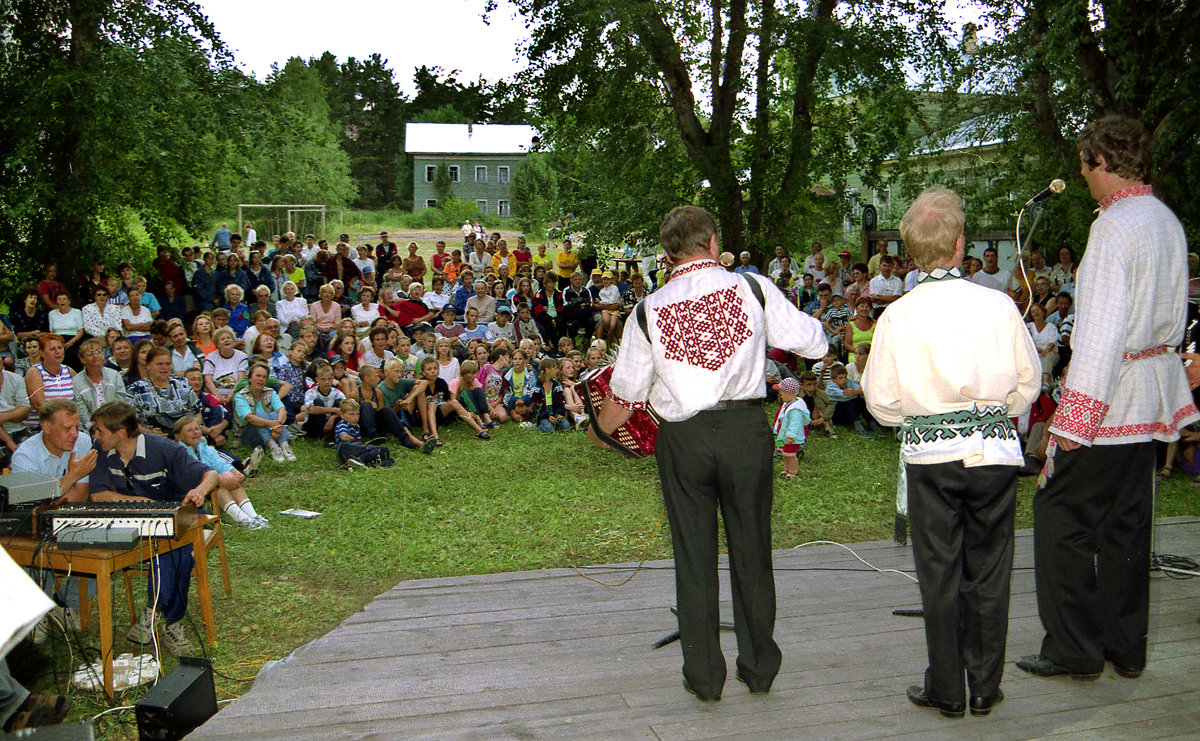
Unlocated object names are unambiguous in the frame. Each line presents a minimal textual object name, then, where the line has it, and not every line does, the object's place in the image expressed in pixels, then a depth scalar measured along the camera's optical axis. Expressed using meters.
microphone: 3.13
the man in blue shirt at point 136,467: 4.77
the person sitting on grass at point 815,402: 9.91
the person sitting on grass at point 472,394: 10.23
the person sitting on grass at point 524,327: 12.52
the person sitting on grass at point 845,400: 10.22
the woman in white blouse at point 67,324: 9.88
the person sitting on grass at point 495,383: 10.51
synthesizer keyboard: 4.00
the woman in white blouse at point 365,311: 12.12
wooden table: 3.92
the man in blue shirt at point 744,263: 13.53
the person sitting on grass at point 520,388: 10.55
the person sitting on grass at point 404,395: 9.80
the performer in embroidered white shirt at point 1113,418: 3.02
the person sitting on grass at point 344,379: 9.56
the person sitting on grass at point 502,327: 12.39
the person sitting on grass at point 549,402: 10.34
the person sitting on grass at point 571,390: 10.09
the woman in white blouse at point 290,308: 11.96
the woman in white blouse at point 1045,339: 10.16
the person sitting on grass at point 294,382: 9.47
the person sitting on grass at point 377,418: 9.36
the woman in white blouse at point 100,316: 10.16
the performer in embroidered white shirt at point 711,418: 3.05
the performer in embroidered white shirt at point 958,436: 2.80
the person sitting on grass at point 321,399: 9.37
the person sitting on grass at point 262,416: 8.71
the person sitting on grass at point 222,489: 6.51
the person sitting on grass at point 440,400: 10.02
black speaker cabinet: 3.37
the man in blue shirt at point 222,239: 16.59
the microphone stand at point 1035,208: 3.50
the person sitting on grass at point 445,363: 10.59
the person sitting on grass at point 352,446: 8.65
